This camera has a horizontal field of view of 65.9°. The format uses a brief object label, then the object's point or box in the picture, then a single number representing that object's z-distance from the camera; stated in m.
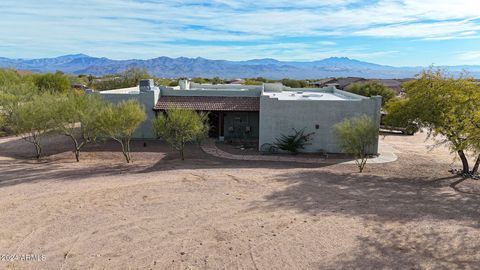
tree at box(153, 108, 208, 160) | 22.89
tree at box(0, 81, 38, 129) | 25.89
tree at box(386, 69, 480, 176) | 19.00
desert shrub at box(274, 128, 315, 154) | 26.23
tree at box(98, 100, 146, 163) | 22.19
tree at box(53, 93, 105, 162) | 23.00
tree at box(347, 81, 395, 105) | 54.52
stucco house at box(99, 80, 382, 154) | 26.11
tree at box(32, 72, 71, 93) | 53.84
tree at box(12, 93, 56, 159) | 23.09
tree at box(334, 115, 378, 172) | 21.23
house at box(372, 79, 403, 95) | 92.35
